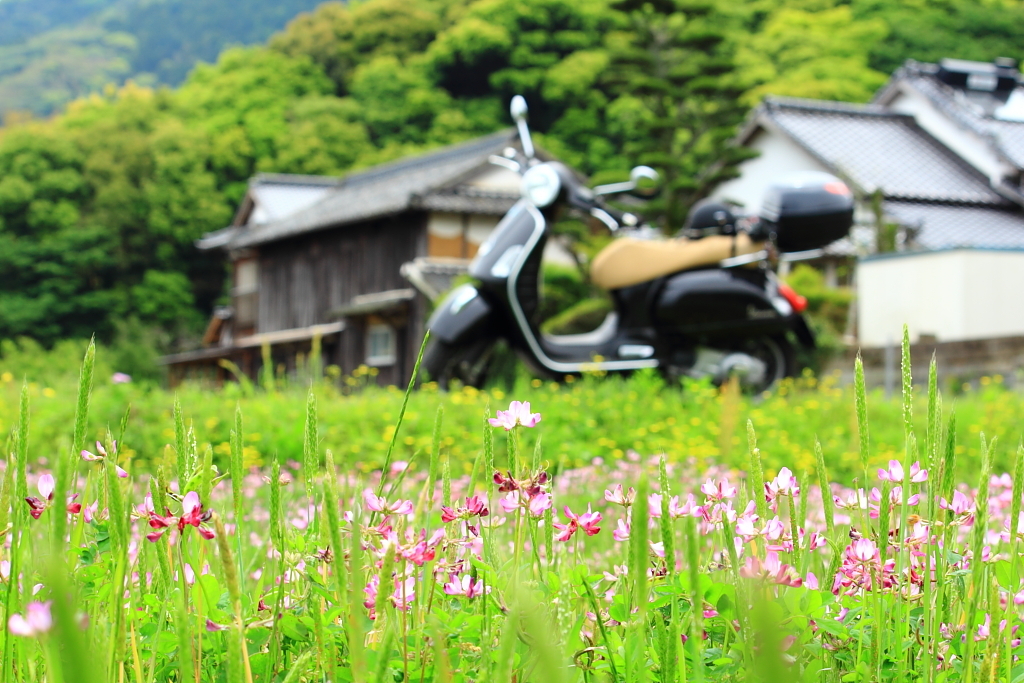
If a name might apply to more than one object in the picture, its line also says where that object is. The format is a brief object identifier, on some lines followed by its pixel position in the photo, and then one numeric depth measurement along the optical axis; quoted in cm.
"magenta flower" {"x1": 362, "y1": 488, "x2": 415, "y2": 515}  233
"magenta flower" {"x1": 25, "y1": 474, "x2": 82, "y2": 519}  246
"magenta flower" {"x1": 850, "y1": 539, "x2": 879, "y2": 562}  255
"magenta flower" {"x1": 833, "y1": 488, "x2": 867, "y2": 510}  276
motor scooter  1136
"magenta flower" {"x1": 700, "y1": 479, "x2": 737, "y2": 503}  267
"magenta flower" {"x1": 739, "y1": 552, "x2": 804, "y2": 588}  151
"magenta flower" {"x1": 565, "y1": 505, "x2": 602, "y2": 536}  242
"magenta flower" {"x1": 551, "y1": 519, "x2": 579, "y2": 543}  253
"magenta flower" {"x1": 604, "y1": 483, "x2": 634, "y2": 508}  256
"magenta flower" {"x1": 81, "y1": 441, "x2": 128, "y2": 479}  242
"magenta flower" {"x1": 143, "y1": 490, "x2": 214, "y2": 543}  194
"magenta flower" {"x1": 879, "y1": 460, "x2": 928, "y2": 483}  252
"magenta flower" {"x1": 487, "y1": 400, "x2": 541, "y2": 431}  244
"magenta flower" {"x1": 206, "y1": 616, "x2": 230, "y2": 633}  204
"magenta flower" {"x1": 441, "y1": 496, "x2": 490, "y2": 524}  256
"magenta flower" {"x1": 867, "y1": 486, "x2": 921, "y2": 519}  271
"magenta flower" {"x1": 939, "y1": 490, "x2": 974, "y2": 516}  256
